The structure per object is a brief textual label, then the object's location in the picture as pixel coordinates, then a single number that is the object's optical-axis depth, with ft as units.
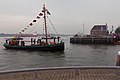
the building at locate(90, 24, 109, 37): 206.59
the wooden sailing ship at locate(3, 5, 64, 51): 73.31
